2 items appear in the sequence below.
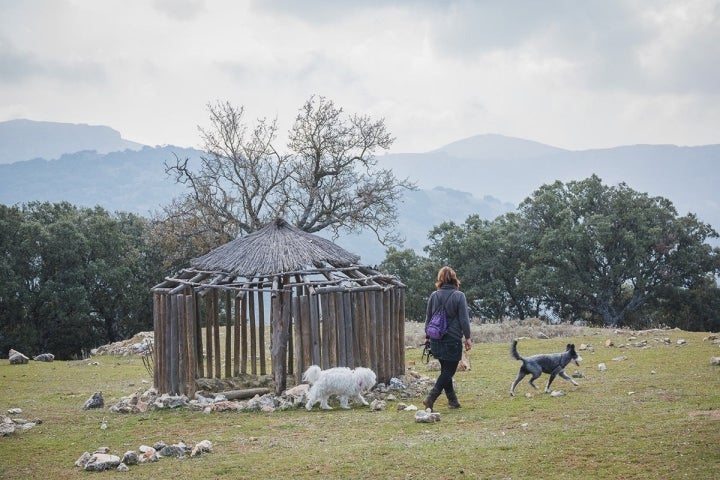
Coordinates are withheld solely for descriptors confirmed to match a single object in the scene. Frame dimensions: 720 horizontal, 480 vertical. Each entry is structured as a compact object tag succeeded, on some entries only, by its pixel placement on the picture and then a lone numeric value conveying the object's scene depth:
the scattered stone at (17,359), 22.20
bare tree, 30.45
